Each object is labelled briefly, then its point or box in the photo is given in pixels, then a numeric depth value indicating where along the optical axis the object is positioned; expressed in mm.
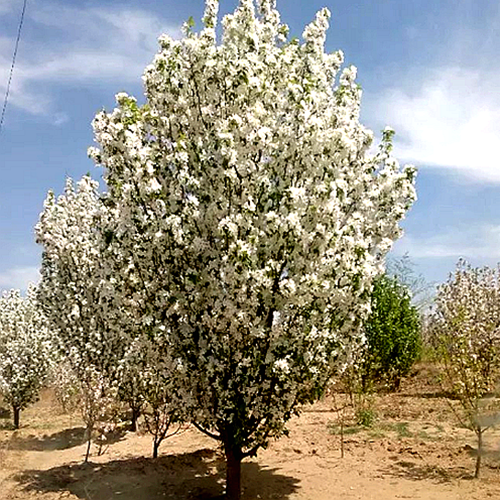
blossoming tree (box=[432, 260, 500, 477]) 10625
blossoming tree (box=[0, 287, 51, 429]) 23562
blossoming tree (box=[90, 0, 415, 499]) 8297
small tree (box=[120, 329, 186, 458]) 9133
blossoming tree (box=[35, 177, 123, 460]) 17812
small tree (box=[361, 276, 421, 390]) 23047
